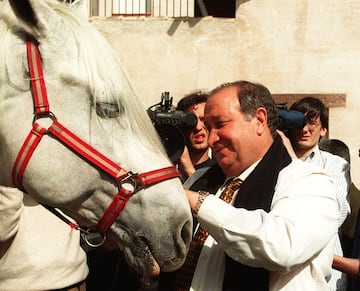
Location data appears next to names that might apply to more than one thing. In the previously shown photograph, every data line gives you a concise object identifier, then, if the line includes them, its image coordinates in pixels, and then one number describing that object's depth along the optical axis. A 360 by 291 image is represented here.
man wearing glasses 3.48
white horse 1.70
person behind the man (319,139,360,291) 2.81
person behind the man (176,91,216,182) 3.28
